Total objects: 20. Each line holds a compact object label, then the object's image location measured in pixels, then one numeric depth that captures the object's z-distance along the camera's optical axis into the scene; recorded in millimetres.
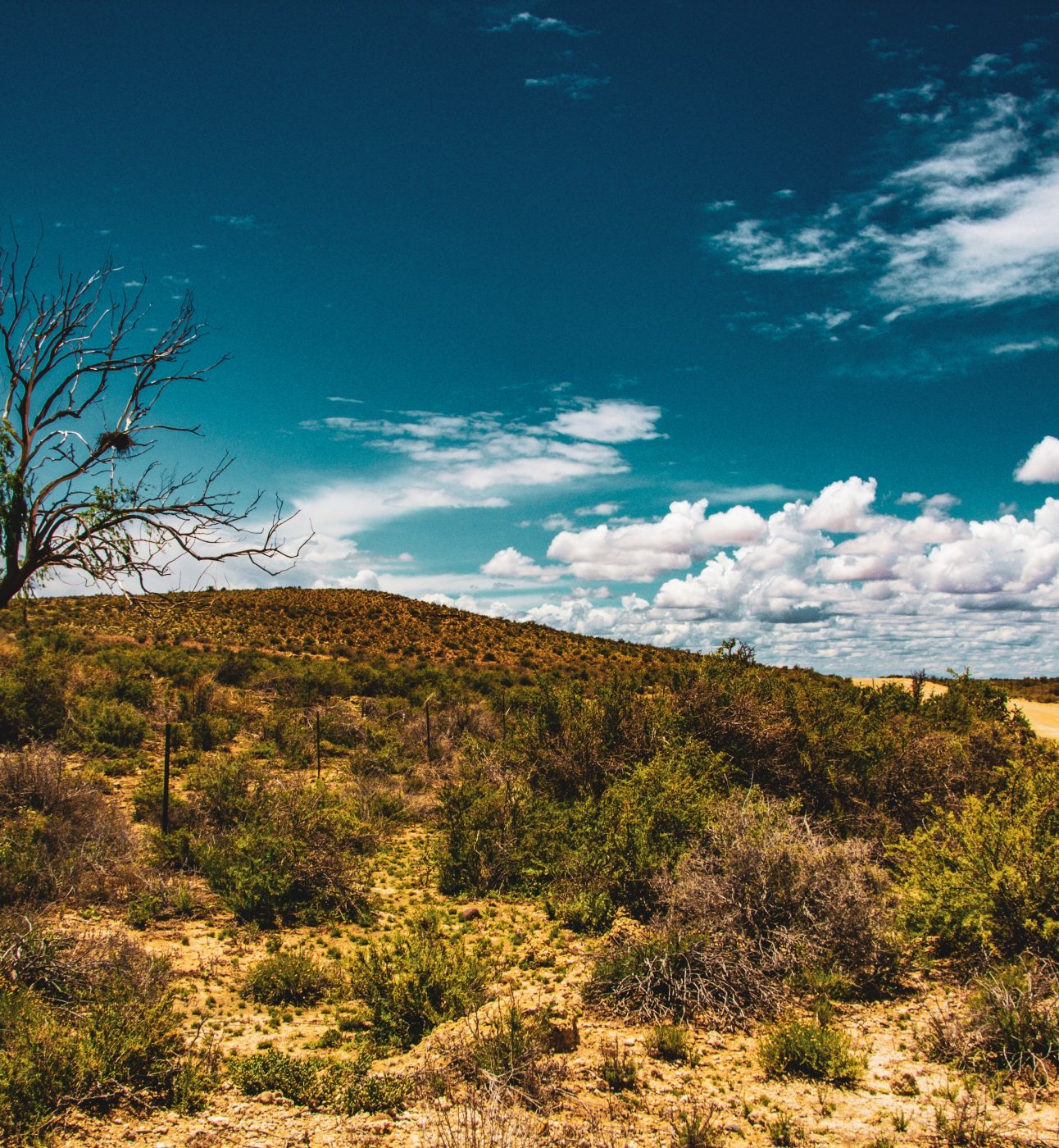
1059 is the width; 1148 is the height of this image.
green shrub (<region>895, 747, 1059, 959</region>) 7086
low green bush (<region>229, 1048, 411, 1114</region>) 5570
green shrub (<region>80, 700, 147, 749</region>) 17062
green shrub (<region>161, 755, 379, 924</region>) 9875
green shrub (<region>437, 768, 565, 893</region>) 11203
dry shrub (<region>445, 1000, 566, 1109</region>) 5582
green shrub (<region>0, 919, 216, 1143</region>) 5109
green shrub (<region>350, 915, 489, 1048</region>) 6824
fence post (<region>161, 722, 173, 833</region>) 11816
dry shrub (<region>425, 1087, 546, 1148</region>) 4473
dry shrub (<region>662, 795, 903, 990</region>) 7680
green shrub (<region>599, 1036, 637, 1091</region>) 5816
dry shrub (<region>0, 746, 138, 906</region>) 8820
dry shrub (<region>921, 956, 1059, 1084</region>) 5781
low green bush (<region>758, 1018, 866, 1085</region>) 5883
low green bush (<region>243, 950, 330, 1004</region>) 7570
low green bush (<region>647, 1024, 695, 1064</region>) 6277
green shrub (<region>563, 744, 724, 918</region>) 9773
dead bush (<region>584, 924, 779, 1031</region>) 7008
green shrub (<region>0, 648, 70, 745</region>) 15805
